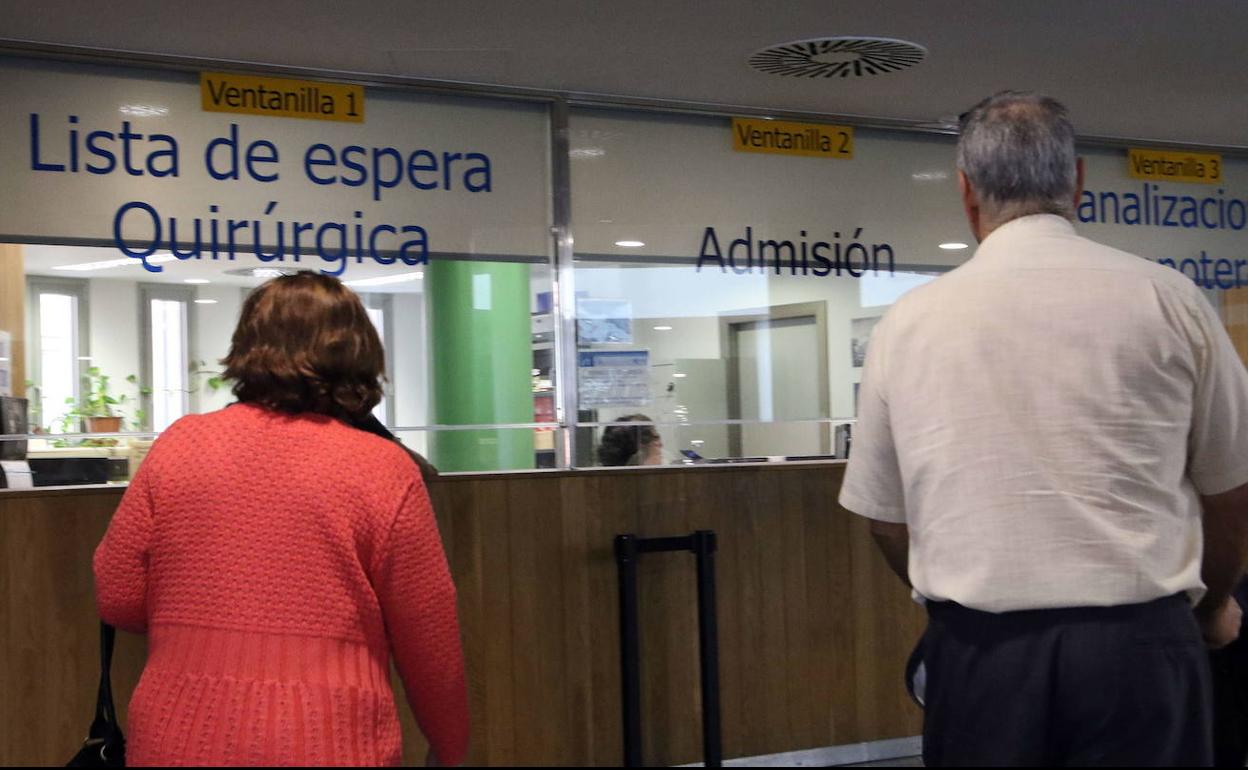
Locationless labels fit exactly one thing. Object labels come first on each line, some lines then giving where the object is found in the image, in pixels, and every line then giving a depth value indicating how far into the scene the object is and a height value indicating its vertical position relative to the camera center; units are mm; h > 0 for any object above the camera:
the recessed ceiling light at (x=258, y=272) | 4242 +450
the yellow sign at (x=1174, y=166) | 5617 +936
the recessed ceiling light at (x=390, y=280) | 4426 +431
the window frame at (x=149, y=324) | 4121 +286
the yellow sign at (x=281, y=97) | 4258 +1020
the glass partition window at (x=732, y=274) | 4754 +463
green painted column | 4488 +162
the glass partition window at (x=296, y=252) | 4047 +518
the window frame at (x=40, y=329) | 4004 +273
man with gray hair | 1820 -132
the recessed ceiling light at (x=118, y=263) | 4059 +477
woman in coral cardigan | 1927 -226
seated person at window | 4691 -152
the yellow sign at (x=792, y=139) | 4988 +979
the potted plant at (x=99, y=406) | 4059 +38
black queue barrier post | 4410 -794
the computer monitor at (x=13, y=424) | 3959 -9
